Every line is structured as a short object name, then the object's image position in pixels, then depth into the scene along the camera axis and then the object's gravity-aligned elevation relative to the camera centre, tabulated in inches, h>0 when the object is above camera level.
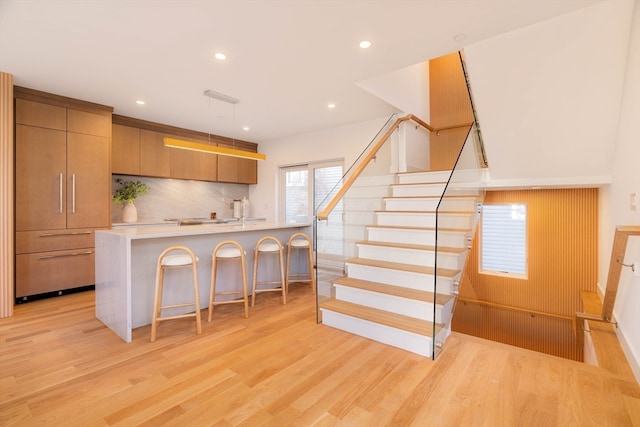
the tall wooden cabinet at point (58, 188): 145.2 +11.8
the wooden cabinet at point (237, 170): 244.8 +34.8
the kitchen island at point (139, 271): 106.8 -24.6
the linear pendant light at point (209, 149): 140.0 +31.8
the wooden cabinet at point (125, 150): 187.3 +39.3
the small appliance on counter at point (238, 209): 243.8 +1.0
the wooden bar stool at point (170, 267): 106.4 -22.8
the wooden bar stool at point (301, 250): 160.2 -24.7
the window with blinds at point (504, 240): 200.8 -20.8
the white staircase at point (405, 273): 102.4 -26.1
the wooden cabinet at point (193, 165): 216.8 +34.9
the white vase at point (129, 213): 196.7 -1.9
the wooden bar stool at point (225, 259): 125.6 -21.5
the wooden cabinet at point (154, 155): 200.5 +38.6
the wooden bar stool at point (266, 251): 142.1 -20.3
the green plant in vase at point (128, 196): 196.9 +9.6
